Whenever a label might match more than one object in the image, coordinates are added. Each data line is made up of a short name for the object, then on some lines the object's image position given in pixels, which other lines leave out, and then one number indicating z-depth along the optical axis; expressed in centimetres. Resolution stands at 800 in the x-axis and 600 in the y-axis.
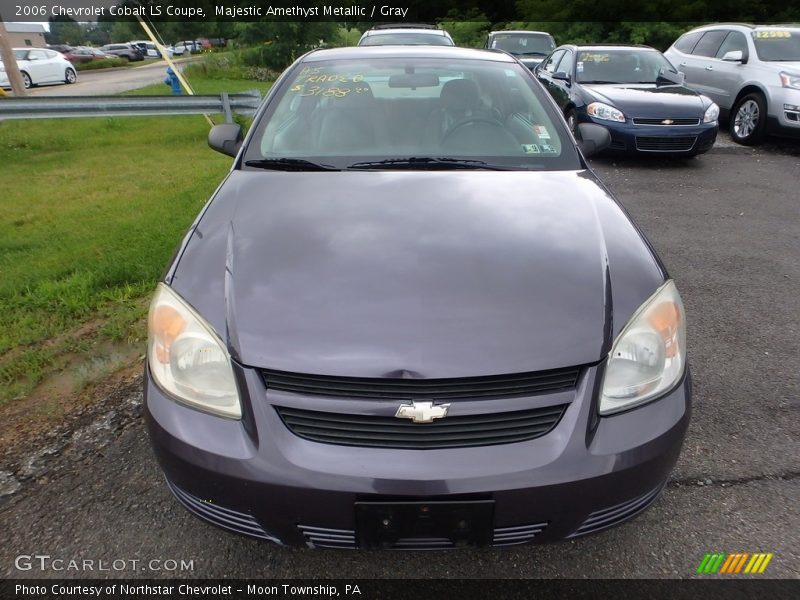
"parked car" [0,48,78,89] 1864
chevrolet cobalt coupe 143
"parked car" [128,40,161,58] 4458
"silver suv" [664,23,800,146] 748
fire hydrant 1143
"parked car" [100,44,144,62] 4156
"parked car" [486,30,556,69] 1380
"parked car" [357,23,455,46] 930
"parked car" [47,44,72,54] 3591
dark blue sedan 677
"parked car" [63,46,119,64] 3400
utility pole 912
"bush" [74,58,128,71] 3225
